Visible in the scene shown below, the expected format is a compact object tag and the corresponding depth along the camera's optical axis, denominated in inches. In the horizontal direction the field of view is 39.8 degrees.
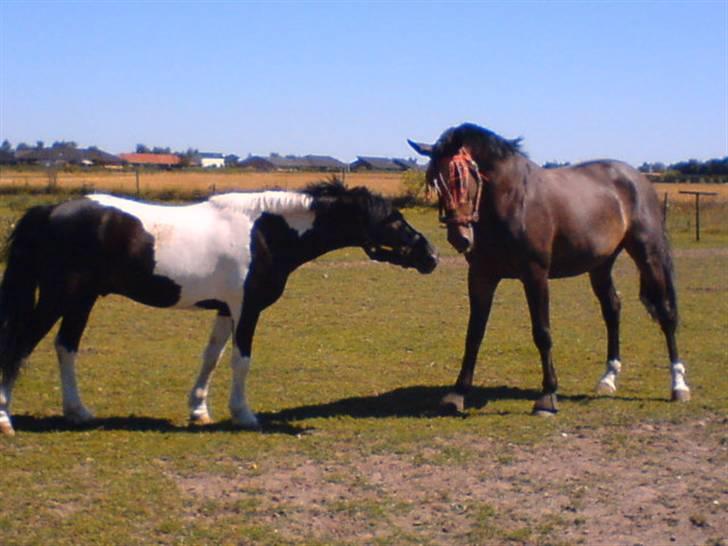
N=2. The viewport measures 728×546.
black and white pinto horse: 287.0
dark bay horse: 310.8
